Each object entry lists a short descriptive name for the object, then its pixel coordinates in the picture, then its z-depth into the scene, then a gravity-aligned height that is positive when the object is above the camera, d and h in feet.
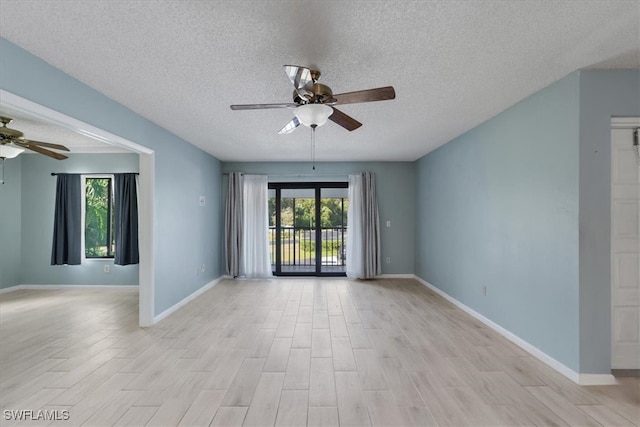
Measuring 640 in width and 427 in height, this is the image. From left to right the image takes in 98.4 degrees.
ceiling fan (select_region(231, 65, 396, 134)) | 6.20 +2.82
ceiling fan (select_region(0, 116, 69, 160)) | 9.88 +2.77
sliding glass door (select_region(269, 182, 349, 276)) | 19.85 -0.72
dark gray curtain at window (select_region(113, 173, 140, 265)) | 16.16 -0.18
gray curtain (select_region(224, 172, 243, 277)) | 18.95 -0.62
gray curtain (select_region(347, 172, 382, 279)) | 18.85 -0.96
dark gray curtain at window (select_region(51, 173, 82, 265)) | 16.26 -0.48
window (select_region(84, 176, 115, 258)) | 17.11 -0.32
